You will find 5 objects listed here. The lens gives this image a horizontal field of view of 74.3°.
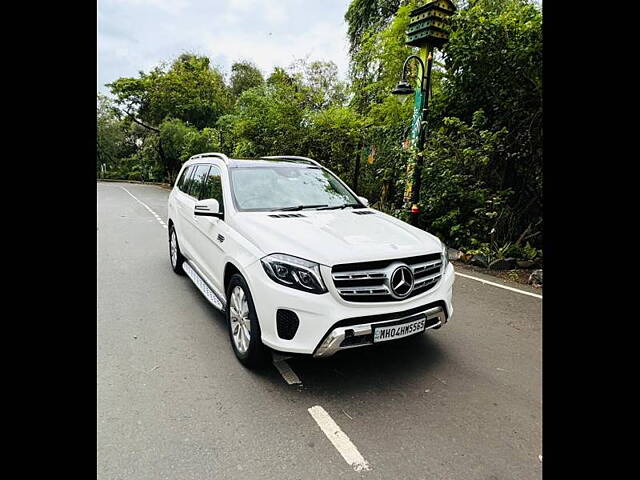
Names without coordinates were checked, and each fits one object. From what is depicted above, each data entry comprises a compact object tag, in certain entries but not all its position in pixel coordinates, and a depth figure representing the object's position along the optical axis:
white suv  3.00
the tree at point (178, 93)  31.81
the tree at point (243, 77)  39.06
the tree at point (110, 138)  43.53
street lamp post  8.16
